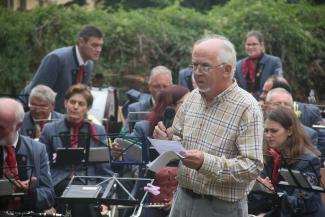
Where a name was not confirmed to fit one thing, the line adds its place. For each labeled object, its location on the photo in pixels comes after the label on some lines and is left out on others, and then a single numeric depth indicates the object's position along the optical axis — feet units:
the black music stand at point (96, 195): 33.89
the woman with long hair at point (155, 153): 39.21
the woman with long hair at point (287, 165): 36.54
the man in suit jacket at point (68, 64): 55.44
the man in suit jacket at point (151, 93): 49.73
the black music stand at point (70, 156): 39.94
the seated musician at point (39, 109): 48.23
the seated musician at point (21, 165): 34.71
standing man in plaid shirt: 26.95
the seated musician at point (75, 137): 41.88
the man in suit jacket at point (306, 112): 46.71
